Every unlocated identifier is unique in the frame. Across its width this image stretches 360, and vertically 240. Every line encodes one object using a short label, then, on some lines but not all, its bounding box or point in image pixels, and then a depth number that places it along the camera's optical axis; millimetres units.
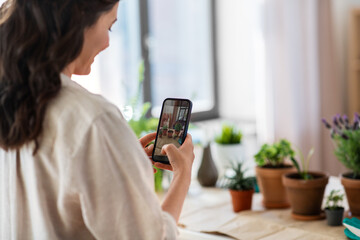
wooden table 1387
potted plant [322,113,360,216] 1473
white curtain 3088
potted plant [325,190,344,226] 1424
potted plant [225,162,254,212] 1638
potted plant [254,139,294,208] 1667
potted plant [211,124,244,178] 2168
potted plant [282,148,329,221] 1504
